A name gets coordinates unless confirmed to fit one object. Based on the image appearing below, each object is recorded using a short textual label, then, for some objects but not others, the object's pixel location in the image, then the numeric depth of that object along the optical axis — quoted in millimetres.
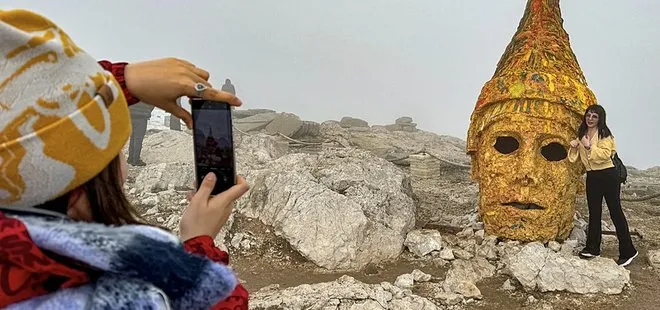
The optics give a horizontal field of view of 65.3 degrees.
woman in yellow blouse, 4492
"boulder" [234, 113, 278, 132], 13406
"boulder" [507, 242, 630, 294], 4051
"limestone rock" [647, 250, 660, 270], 4569
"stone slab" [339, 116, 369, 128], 18000
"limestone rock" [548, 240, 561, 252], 4796
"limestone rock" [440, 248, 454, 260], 4805
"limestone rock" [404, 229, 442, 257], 4941
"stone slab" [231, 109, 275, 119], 16025
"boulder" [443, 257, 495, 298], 4070
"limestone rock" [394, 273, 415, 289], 4145
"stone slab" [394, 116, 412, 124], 18583
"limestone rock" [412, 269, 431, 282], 4293
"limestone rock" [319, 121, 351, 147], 12773
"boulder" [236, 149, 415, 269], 4805
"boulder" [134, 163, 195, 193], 6938
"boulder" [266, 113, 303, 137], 12609
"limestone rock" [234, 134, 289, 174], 8791
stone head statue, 4766
